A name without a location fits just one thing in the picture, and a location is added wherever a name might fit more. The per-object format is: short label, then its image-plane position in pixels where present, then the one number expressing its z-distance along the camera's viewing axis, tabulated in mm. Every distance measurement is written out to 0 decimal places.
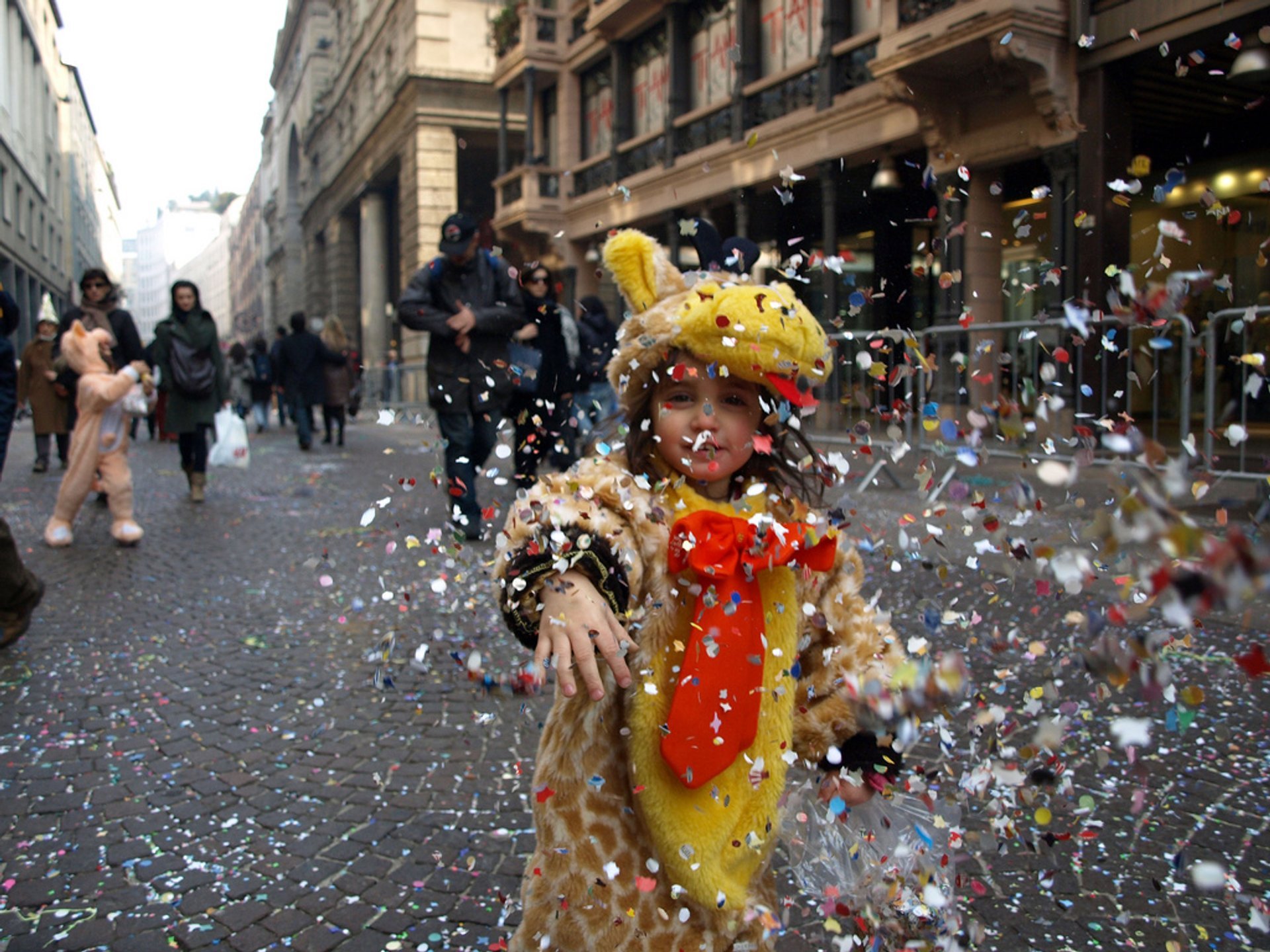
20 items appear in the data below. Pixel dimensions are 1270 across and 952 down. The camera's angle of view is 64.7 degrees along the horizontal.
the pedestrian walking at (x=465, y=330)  6238
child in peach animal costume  6477
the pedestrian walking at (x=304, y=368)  14844
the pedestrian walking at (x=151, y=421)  15752
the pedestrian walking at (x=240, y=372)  22266
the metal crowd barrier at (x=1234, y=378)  4300
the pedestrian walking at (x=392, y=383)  25719
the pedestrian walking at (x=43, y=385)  10562
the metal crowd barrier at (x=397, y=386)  24688
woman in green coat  8320
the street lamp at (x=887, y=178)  12565
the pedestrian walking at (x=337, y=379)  15414
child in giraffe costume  1663
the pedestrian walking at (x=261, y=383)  19922
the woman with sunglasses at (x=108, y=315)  7582
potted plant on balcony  22562
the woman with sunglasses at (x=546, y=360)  6672
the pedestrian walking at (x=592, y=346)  9227
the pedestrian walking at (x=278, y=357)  15508
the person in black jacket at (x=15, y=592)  4074
